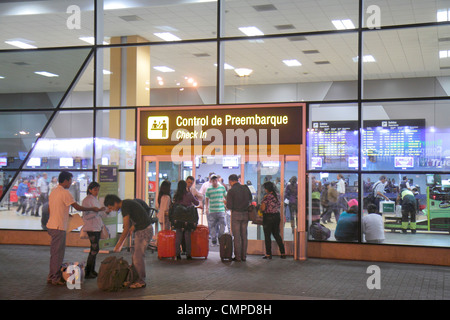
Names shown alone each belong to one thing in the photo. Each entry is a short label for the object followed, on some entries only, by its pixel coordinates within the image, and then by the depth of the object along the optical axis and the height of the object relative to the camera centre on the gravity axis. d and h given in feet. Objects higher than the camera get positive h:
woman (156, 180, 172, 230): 39.73 -2.07
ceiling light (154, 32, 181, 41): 48.75 +12.53
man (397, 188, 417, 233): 43.59 -2.25
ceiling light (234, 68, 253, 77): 50.75 +9.95
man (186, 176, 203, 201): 40.52 -1.02
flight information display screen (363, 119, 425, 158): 38.96 +2.48
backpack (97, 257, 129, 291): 25.99 -4.86
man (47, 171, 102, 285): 27.61 -2.61
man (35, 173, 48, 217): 60.33 -1.79
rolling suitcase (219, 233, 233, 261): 35.68 -4.68
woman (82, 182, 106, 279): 29.12 -2.87
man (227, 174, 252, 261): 36.24 -2.69
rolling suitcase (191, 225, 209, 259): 36.83 -4.63
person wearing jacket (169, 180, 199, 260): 36.55 -2.64
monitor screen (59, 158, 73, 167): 47.14 +1.09
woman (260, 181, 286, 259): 37.00 -2.49
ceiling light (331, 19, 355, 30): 43.57 +12.74
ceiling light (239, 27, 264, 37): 47.80 +12.90
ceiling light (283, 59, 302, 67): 53.64 +11.25
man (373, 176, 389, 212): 41.63 -1.15
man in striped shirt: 42.57 -2.57
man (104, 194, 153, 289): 26.61 -2.70
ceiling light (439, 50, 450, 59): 52.99 +12.07
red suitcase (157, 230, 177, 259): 36.29 -4.71
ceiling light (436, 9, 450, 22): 41.39 +12.57
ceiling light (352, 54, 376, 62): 38.80 +8.86
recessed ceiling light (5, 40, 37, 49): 57.11 +13.93
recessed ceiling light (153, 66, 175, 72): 51.18 +10.11
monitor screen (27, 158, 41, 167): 45.88 +1.05
